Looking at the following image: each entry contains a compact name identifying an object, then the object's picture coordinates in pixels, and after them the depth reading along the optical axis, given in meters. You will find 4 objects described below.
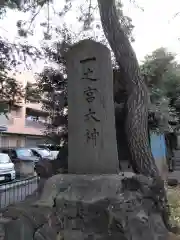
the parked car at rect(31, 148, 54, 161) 12.58
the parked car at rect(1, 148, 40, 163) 11.01
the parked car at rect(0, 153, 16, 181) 8.40
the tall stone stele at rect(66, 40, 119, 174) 2.93
